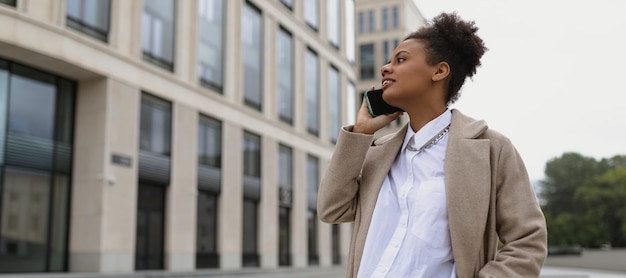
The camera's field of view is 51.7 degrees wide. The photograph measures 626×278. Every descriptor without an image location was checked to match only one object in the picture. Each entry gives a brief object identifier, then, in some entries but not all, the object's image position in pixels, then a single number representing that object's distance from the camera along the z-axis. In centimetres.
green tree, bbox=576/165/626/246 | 5606
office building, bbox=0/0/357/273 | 1689
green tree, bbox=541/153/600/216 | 6638
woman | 170
